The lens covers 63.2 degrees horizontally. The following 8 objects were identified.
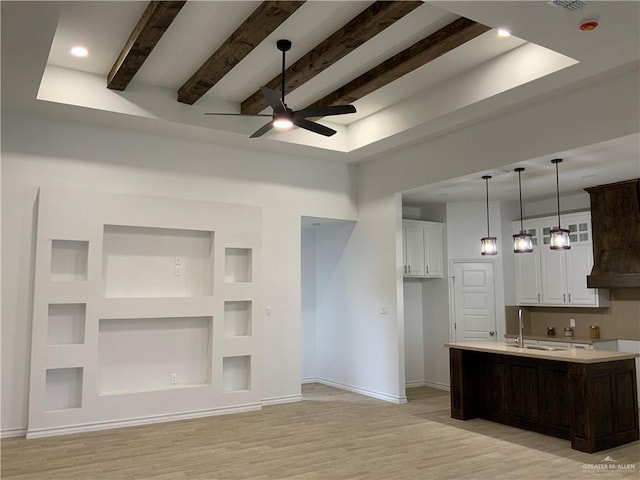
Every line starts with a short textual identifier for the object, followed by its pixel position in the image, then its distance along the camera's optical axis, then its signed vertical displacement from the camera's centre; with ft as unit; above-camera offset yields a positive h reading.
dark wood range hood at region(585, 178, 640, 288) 22.09 +2.34
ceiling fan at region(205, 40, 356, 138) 14.85 +5.20
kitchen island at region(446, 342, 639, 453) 16.07 -3.54
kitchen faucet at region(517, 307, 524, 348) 19.35 -2.03
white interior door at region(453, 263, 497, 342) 26.50 -0.70
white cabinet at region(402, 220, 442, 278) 26.58 +2.07
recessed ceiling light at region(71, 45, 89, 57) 16.28 +7.53
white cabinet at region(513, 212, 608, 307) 24.07 +0.96
